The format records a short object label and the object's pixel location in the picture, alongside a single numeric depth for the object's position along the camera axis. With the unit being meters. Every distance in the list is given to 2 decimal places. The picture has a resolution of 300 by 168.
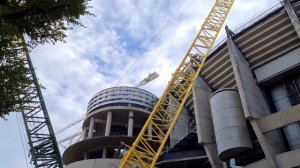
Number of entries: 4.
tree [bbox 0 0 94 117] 9.89
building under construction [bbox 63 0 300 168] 31.30
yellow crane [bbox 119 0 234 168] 32.59
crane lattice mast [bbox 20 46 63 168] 37.69
